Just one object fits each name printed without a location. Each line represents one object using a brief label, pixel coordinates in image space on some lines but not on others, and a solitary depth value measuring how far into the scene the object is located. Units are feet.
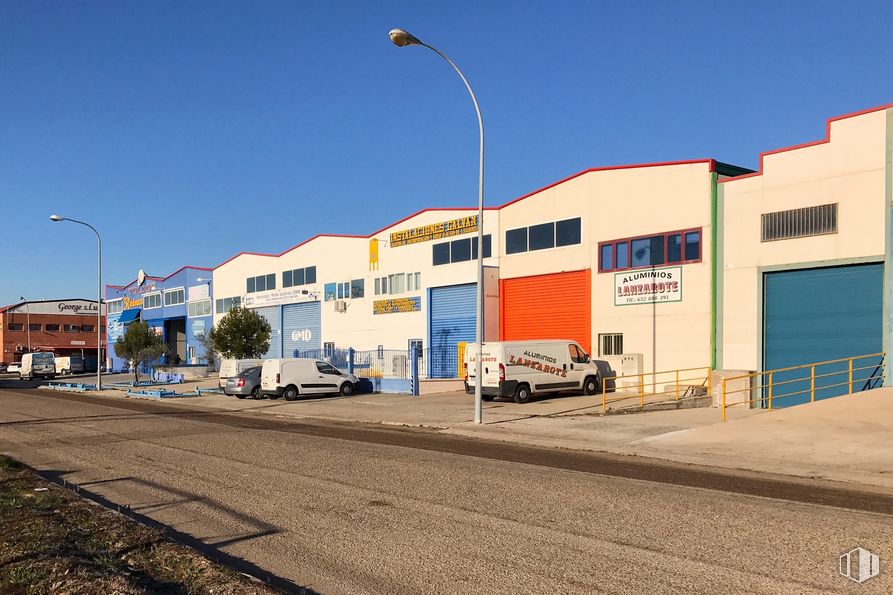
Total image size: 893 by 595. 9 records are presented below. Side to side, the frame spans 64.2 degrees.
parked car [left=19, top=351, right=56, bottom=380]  205.05
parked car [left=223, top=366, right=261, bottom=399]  104.37
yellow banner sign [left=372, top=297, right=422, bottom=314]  135.95
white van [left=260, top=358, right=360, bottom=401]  100.32
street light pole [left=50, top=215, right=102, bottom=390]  141.26
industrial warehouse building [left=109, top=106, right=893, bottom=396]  72.95
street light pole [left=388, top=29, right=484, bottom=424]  63.21
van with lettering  82.69
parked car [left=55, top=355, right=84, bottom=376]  235.61
